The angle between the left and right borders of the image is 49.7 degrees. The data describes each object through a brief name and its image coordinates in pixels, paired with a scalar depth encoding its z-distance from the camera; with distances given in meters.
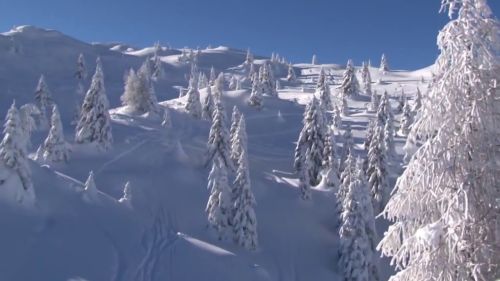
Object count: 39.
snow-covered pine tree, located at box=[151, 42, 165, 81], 184.02
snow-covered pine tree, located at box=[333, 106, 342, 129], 107.00
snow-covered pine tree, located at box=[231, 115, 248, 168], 64.76
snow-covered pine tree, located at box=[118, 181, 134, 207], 56.97
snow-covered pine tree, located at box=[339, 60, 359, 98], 145.02
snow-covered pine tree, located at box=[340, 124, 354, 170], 73.38
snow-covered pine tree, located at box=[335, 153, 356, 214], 58.81
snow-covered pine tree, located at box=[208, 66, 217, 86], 135.62
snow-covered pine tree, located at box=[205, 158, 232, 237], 56.38
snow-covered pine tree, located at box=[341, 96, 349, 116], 126.81
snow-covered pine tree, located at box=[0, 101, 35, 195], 44.53
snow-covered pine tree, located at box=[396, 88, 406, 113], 126.74
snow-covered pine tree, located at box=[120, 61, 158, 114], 102.88
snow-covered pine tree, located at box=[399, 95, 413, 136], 103.38
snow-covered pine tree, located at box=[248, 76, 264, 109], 120.22
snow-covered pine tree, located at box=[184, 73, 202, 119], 104.44
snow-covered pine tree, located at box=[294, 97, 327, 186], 75.31
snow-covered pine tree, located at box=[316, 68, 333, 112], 121.21
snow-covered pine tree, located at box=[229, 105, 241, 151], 77.94
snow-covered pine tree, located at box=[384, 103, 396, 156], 82.94
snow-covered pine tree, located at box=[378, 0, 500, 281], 8.08
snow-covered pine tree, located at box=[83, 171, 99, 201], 53.16
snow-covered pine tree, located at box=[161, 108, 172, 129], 95.31
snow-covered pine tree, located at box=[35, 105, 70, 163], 67.75
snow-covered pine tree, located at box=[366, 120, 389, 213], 68.44
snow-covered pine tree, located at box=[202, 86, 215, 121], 104.72
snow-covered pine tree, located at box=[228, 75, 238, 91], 154.00
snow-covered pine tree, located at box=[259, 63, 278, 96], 136.62
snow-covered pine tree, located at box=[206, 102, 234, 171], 69.88
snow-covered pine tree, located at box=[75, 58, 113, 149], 74.50
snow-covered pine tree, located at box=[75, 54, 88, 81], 160.50
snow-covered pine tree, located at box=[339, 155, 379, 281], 54.48
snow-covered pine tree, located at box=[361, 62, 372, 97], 158.62
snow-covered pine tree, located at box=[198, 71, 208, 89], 141.38
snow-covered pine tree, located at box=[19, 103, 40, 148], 45.80
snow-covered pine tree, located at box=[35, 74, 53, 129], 106.74
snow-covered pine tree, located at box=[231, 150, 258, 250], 55.59
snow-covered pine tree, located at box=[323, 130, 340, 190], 73.75
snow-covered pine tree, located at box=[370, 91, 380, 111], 129.00
